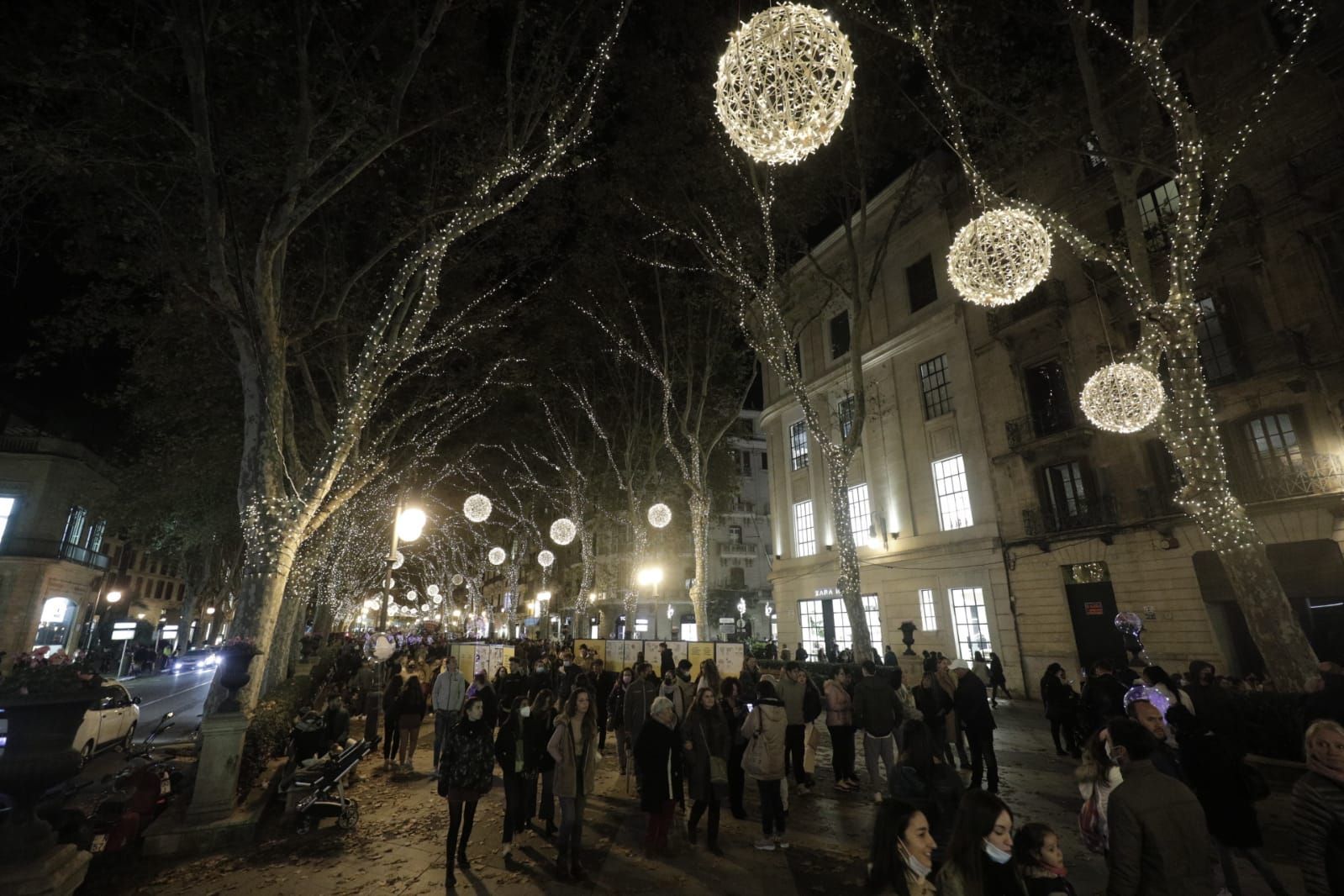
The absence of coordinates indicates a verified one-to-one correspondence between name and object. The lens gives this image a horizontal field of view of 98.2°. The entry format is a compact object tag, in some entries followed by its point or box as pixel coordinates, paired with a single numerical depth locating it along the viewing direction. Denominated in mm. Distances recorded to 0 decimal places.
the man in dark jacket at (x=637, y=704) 8727
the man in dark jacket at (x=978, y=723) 8125
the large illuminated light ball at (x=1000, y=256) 8117
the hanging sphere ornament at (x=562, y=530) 22188
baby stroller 7395
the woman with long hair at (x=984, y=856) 2848
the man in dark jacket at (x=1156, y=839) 3074
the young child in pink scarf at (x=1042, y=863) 2949
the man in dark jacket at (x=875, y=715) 8102
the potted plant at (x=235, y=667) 7473
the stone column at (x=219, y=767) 6973
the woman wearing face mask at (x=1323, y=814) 3209
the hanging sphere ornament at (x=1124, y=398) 9852
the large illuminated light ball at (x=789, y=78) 5367
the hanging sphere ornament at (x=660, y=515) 19705
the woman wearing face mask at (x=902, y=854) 2975
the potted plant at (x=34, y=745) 4711
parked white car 11086
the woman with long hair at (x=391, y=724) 11055
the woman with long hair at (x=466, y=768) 6191
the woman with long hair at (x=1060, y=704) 10141
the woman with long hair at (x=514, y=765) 6676
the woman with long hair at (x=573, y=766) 5996
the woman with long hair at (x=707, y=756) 6566
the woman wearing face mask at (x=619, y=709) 10391
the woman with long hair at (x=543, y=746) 6965
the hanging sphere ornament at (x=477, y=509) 18878
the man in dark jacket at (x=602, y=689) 11969
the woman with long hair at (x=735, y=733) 7594
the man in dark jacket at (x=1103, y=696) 8219
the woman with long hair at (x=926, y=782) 4277
